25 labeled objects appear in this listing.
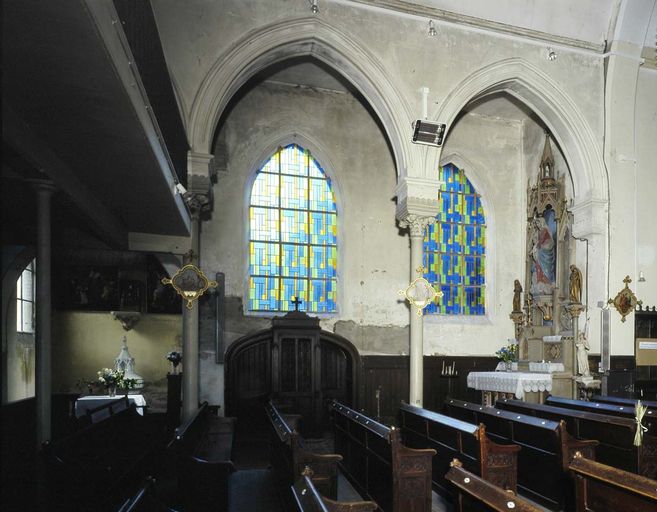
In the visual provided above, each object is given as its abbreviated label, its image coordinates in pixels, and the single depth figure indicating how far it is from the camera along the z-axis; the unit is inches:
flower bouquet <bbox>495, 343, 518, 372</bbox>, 463.1
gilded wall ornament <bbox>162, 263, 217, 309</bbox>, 314.2
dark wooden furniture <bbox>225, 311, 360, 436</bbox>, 415.8
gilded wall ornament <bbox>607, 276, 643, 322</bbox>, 417.4
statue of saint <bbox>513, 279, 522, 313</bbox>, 495.5
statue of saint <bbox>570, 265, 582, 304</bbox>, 436.5
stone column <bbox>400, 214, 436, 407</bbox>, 387.5
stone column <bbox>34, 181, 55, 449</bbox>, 211.2
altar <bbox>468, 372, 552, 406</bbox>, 398.6
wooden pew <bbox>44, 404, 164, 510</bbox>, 157.3
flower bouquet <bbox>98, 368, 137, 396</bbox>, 346.0
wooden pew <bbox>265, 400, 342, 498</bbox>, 164.6
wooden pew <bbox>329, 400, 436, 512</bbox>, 182.5
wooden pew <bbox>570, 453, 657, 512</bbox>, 126.5
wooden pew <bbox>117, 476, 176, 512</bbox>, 106.2
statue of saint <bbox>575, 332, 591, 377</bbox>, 410.3
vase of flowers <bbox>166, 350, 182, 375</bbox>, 382.3
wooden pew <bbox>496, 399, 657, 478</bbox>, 207.3
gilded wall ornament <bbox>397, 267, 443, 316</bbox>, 379.2
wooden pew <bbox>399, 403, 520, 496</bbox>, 194.4
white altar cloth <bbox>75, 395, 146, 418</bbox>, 318.8
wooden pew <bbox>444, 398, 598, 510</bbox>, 196.7
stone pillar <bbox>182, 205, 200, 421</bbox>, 333.7
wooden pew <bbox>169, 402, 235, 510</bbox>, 175.2
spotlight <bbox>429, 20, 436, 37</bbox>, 399.5
